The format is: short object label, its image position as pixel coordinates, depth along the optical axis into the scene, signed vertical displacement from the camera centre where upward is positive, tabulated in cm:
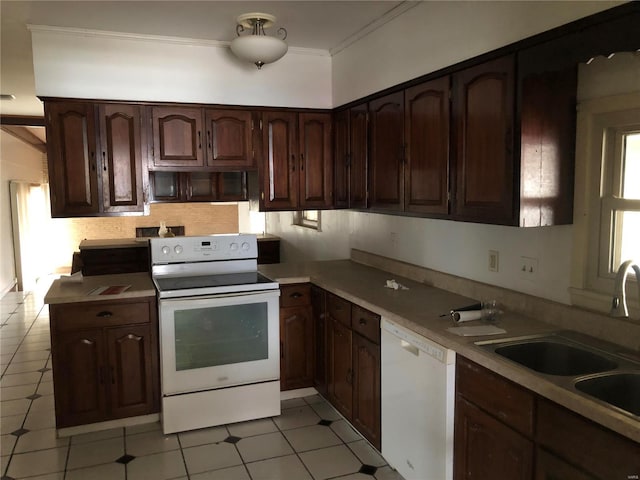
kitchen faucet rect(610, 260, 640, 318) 176 -33
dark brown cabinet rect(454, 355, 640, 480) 142 -78
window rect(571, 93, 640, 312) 202 +1
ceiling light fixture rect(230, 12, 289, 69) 301 +96
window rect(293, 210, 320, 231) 495 -20
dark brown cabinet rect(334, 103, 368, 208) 347 +32
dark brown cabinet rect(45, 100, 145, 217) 333 +30
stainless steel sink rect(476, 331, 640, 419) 169 -61
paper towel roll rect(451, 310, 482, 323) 228 -53
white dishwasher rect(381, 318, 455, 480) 209 -93
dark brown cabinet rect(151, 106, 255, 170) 355 +46
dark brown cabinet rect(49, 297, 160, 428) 308 -100
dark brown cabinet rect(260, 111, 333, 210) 383 +31
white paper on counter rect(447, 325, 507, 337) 211 -56
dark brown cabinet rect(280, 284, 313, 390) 350 -96
